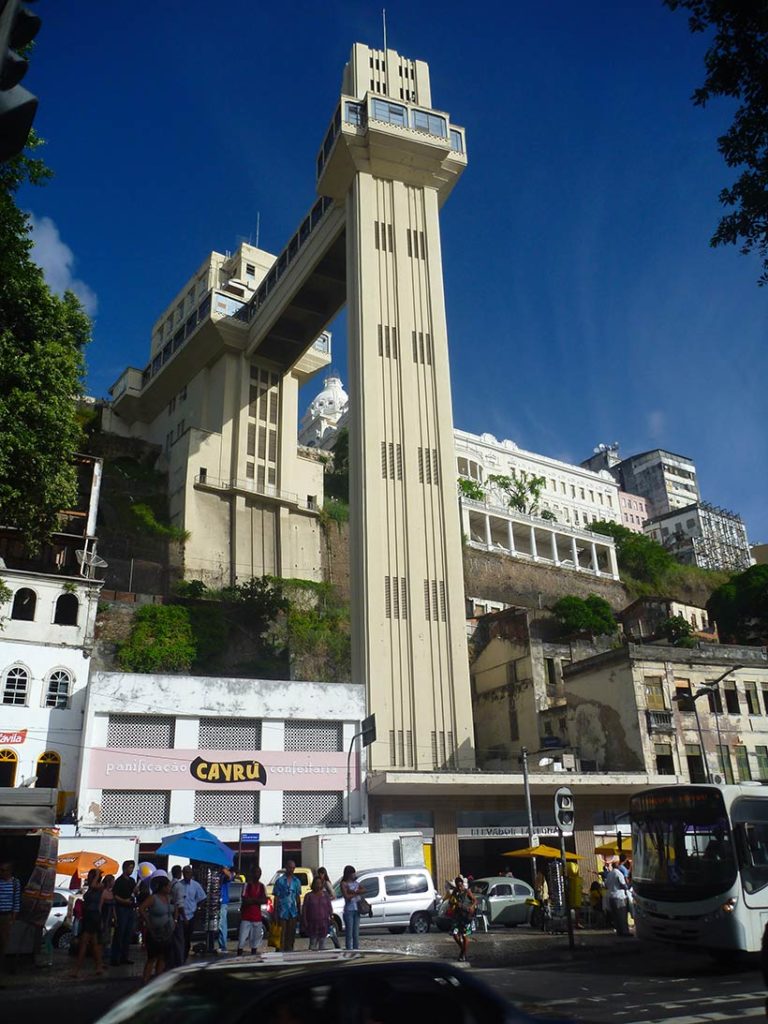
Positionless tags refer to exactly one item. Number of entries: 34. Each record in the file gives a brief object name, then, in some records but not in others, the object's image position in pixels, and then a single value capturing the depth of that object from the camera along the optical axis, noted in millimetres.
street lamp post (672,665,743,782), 38125
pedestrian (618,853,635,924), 20484
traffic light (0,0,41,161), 4070
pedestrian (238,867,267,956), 14297
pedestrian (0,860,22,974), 13562
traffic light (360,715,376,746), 27906
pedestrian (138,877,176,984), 11320
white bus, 13469
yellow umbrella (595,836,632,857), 29125
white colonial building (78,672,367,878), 27750
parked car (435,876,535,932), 23609
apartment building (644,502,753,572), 97625
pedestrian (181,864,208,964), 13631
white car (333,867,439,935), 21078
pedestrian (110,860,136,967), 14938
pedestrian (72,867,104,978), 13847
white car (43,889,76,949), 18953
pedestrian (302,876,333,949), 13750
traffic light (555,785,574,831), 16364
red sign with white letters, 28748
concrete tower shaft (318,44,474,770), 37000
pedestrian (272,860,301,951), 14734
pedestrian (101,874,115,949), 15664
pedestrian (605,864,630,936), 19766
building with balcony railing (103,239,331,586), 55594
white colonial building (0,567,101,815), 28625
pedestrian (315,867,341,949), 14628
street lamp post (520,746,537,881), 28588
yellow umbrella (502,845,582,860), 26688
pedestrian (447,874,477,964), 15370
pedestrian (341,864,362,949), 14938
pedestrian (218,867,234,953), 17827
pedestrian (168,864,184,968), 11766
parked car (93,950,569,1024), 4004
